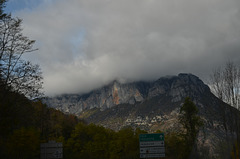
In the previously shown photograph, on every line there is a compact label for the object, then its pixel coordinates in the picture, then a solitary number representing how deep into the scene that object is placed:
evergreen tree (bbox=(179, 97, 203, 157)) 40.53
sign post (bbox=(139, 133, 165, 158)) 24.64
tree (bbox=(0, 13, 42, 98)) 19.42
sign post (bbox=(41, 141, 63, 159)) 23.69
